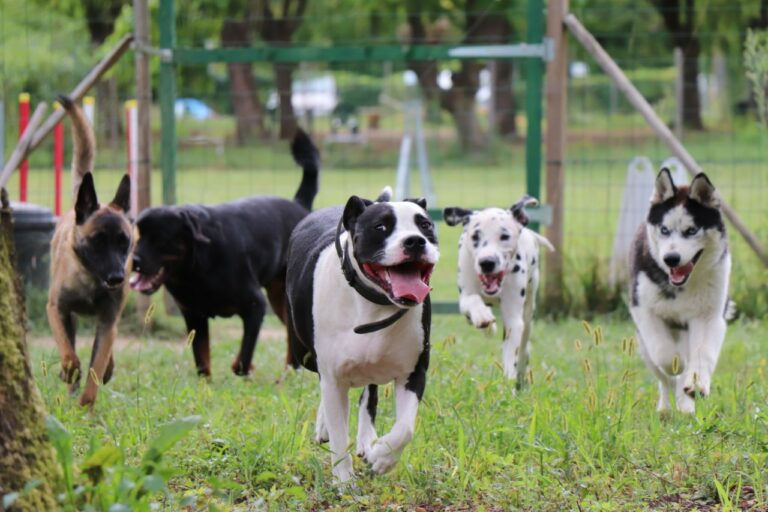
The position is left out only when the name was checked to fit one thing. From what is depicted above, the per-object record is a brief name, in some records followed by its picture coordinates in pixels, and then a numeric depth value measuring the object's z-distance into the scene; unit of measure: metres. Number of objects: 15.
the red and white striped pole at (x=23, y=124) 21.70
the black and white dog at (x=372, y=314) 8.11
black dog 13.80
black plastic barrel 17.82
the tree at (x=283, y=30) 31.25
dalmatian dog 12.62
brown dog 12.38
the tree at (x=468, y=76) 50.60
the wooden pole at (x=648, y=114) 16.87
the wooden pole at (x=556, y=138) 18.01
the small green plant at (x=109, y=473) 6.08
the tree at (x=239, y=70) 51.77
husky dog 11.47
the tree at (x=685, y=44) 46.88
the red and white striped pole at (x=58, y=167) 22.05
